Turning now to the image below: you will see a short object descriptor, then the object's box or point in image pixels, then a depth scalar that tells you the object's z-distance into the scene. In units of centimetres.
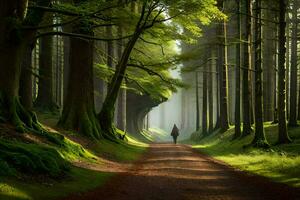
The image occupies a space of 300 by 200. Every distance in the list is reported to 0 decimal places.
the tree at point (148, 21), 2019
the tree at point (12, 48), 1358
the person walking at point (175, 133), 3750
